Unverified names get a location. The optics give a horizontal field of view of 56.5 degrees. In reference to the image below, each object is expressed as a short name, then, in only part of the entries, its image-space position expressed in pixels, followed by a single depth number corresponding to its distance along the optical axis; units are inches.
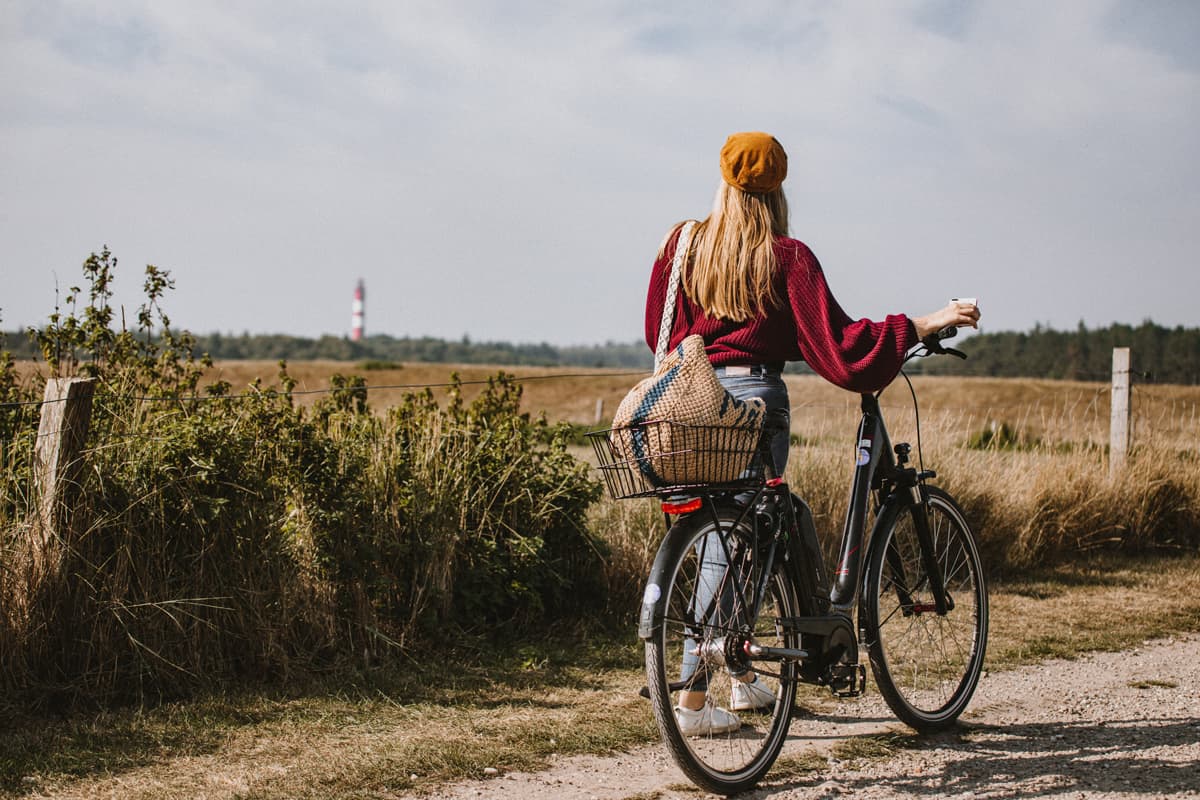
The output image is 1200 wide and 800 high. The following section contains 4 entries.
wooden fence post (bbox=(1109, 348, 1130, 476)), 385.4
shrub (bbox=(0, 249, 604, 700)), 179.2
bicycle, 135.9
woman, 143.3
